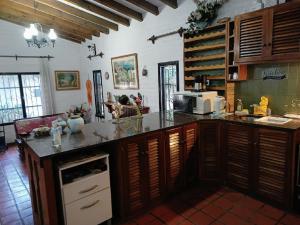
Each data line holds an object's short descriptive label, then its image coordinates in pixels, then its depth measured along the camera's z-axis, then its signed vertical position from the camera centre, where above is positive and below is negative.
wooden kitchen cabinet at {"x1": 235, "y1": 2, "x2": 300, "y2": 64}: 2.33 +0.50
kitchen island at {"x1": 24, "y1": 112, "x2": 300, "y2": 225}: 1.97 -0.81
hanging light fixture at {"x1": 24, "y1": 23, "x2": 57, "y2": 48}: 3.51 +0.90
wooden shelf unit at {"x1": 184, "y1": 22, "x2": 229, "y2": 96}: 3.12 +0.37
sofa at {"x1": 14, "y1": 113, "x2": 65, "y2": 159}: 5.11 -0.83
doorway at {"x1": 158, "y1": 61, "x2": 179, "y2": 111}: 4.21 +0.02
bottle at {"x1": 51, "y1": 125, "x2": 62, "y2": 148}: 1.95 -0.45
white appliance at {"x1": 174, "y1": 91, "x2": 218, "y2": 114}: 3.05 -0.27
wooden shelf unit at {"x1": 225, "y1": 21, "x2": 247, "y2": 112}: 2.93 +0.15
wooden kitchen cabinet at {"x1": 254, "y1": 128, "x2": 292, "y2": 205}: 2.27 -0.92
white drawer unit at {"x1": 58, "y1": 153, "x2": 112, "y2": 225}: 1.90 -0.93
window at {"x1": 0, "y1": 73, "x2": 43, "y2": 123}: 6.09 -0.18
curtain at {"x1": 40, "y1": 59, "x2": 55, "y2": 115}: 6.46 -0.02
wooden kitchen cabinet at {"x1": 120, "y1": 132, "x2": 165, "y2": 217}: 2.22 -0.93
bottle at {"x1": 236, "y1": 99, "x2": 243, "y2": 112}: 3.10 -0.36
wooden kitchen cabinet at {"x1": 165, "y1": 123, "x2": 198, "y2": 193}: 2.58 -0.90
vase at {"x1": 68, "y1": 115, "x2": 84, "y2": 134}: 2.39 -0.40
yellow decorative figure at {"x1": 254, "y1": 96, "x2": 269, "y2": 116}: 2.86 -0.35
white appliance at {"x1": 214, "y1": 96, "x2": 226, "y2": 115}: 2.99 -0.32
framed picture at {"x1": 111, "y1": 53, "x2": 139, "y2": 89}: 5.13 +0.33
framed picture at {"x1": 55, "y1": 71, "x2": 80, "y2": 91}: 6.87 +0.24
